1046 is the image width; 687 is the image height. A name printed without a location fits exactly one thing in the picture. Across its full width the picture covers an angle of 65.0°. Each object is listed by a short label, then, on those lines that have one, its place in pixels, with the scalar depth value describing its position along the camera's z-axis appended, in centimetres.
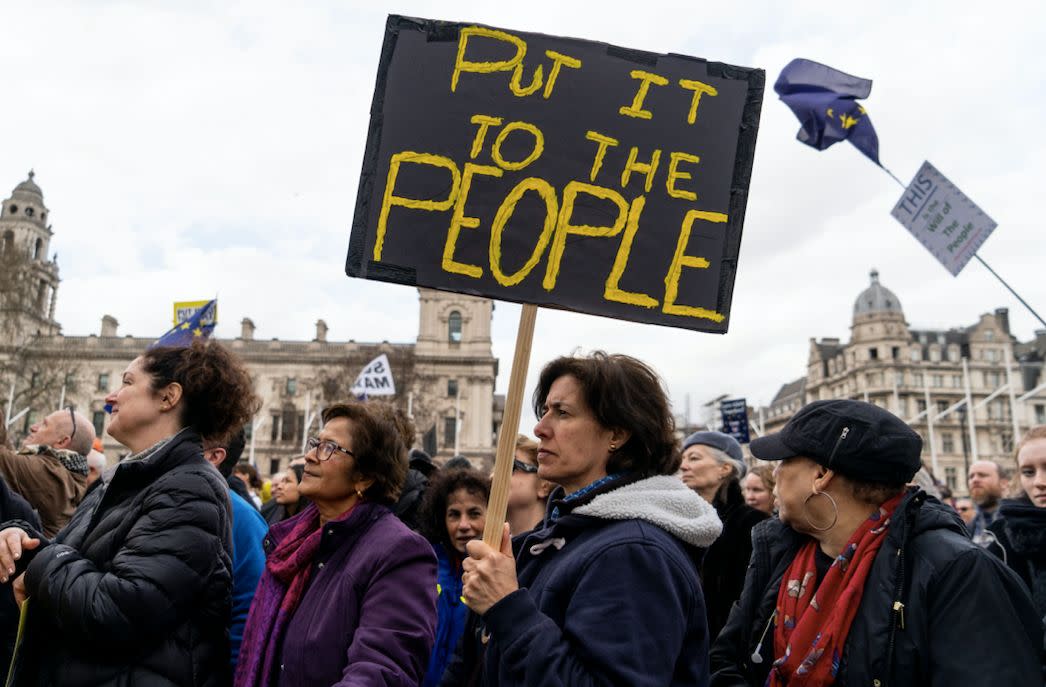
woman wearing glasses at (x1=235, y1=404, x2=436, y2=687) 263
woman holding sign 200
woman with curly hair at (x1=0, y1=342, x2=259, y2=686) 256
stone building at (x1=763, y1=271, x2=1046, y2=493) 7125
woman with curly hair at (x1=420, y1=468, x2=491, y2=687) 416
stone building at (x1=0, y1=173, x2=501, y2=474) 6100
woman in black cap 221
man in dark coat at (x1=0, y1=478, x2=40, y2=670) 331
